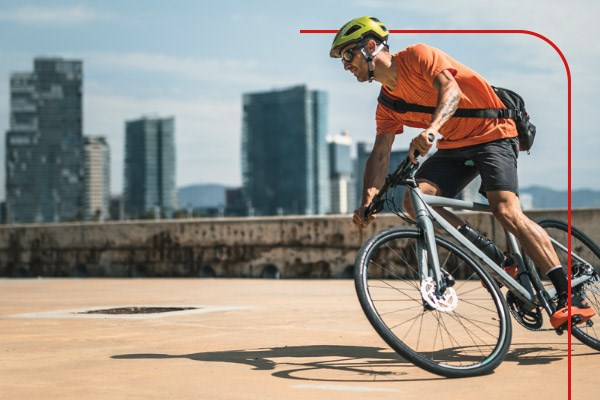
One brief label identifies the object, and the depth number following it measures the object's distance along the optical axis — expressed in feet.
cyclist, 16.99
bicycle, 15.53
